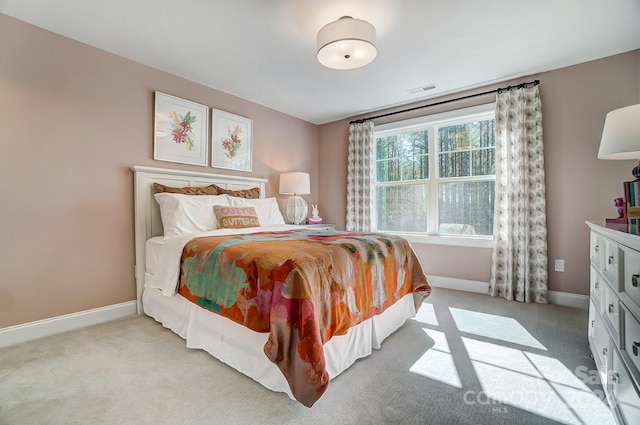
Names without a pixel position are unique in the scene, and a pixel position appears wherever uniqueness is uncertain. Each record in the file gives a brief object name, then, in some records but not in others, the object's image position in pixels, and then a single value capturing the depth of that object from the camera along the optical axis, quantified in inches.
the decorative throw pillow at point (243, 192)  127.1
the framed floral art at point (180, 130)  115.1
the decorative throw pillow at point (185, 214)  100.3
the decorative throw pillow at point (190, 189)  109.6
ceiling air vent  132.2
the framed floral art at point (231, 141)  134.7
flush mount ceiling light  77.4
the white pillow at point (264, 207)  123.0
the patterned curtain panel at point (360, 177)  167.3
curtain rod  120.0
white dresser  39.8
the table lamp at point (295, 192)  154.6
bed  53.0
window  137.2
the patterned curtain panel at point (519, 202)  117.8
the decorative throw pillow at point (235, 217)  108.6
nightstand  158.2
